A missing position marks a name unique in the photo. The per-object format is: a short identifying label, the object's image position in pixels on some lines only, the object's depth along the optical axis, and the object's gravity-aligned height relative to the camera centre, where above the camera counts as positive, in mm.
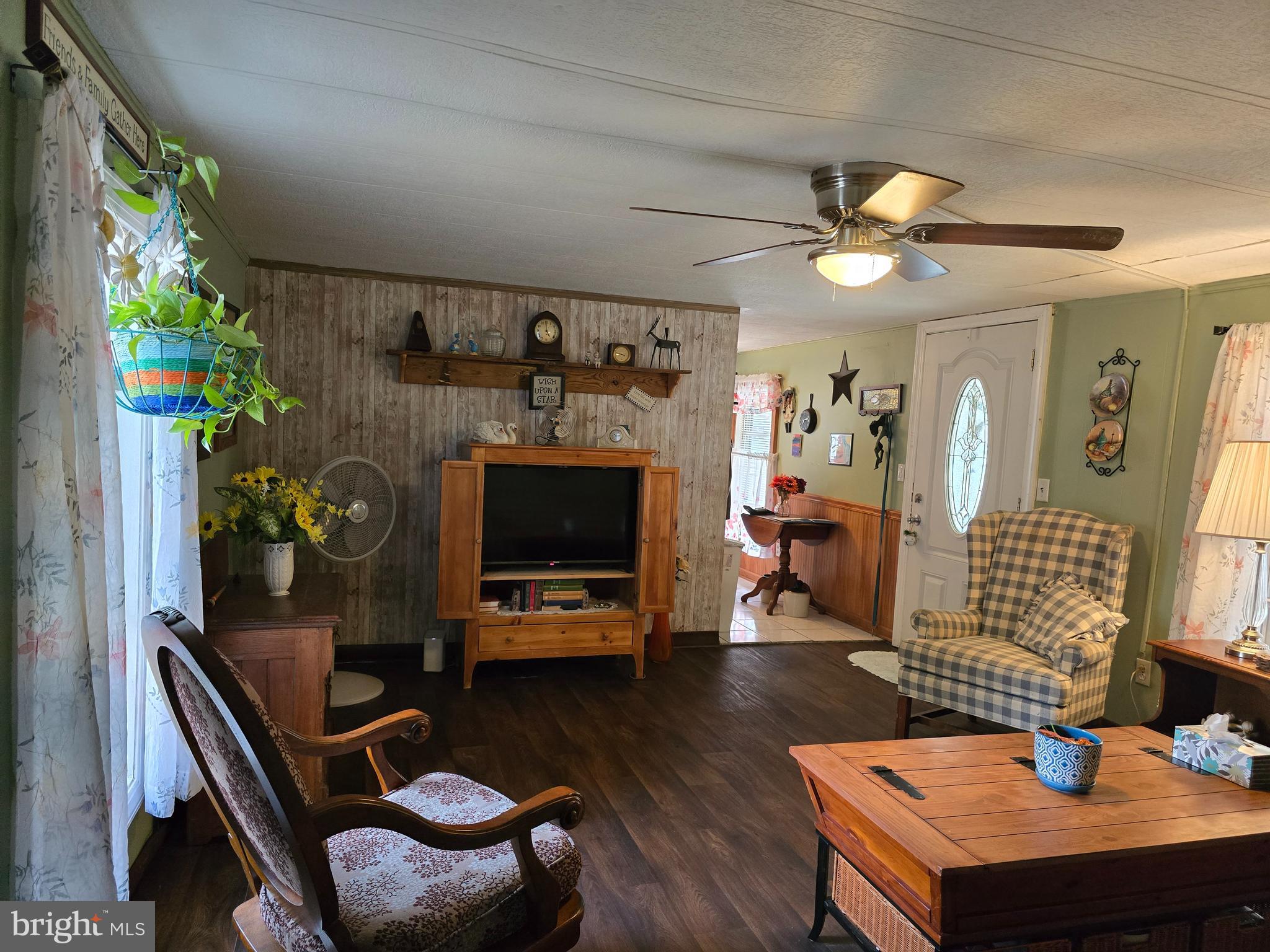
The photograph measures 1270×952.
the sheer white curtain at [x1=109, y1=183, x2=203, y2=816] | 2137 -459
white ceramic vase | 2861 -609
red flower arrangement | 6633 -482
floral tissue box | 2193 -877
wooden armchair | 1181 -832
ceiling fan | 2064 +603
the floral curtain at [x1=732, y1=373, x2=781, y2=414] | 7266 +332
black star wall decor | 6113 +402
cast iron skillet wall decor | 6621 +94
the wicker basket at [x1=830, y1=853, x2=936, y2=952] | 1836 -1201
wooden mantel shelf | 4434 +242
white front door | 4398 +6
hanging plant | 1420 +84
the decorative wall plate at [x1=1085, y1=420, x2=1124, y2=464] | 3881 +26
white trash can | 5301 -1054
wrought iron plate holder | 3838 +346
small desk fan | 4473 -55
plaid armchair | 3227 -903
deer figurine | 4863 +473
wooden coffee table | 1744 -945
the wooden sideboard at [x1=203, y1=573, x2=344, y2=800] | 2477 -818
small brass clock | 4762 +396
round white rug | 4691 -1436
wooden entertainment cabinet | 4016 -879
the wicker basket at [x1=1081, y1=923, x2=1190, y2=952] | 1837 -1176
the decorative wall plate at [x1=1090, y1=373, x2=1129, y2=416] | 3857 +257
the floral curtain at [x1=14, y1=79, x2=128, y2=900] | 1292 -258
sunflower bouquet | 2857 -410
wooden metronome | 4332 +404
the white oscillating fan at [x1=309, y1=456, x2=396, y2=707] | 3838 -524
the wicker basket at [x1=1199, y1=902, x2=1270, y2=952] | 1931 -1191
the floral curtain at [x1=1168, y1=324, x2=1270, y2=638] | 3258 -182
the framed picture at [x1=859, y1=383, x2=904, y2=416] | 5488 +248
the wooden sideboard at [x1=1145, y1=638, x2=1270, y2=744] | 2898 -922
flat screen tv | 4309 -563
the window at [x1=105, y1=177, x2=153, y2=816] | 2197 -482
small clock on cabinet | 4785 -115
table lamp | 2822 -177
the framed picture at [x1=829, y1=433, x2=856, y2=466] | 6130 -135
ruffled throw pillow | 3303 -763
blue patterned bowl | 2090 -862
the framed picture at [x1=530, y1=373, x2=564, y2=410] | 4574 +148
